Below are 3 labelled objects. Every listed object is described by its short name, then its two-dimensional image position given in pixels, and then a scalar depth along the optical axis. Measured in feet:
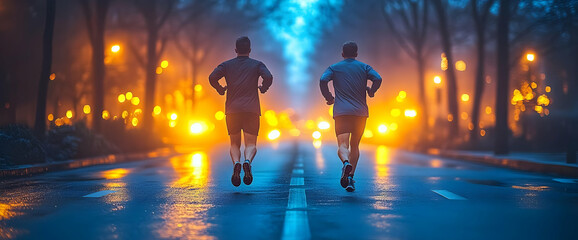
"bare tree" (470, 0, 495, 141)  97.14
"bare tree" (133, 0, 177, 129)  111.45
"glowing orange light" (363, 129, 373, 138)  188.84
